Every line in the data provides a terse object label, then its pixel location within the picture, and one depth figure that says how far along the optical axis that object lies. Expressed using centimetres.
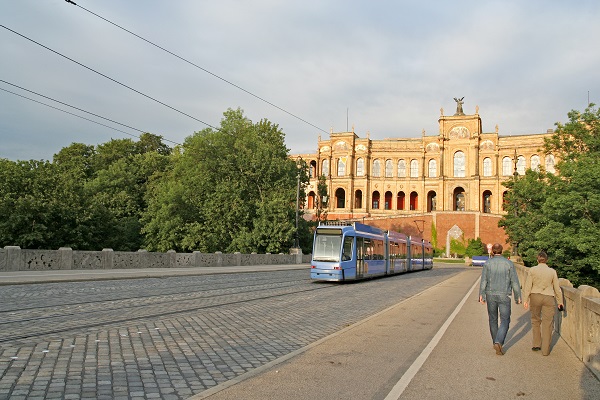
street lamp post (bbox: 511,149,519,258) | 4862
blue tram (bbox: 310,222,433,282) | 2369
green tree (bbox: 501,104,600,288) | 3039
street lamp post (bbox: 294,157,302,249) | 5101
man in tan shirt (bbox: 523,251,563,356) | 832
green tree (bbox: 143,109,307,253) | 5131
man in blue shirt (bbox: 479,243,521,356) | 823
